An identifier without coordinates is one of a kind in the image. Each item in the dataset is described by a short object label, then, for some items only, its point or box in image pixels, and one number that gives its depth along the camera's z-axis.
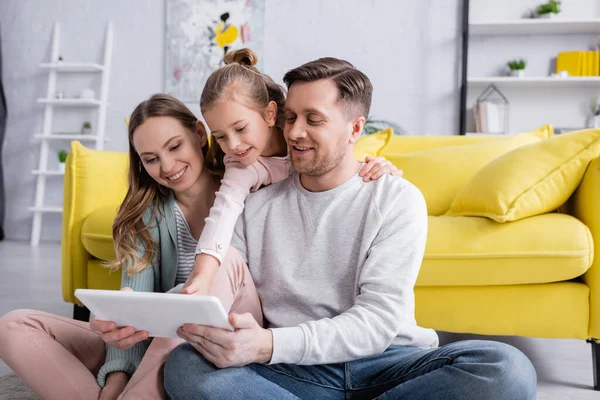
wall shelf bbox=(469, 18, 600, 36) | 4.14
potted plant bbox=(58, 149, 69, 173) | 4.96
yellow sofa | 1.82
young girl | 1.37
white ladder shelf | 4.90
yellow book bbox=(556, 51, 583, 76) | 4.27
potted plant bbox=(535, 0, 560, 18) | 4.23
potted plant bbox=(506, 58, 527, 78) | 4.31
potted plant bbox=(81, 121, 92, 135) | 5.04
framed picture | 4.84
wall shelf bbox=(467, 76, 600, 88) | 4.15
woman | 1.38
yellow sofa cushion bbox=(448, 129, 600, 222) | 1.89
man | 1.14
